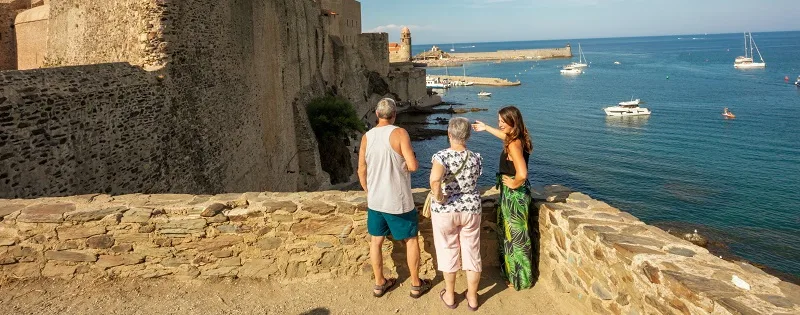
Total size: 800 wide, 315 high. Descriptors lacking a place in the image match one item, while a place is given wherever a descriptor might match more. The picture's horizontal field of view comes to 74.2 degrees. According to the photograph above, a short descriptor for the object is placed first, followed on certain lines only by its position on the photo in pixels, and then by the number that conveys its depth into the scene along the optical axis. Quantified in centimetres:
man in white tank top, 508
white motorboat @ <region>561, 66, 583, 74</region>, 11844
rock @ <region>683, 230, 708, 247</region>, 2281
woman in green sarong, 509
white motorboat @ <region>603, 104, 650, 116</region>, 5600
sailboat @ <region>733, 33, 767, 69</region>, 10888
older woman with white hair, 487
